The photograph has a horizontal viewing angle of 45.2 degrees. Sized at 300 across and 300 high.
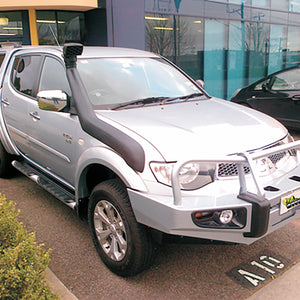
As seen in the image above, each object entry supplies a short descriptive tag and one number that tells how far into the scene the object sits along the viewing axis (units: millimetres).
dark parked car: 7324
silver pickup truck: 2387
